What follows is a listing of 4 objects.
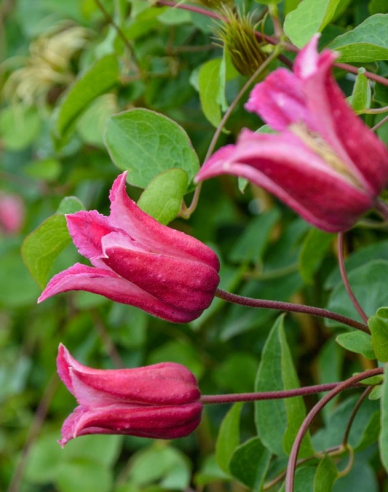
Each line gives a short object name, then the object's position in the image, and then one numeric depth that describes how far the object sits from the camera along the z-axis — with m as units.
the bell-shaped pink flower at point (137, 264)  0.40
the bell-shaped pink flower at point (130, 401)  0.41
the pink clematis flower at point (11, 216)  1.40
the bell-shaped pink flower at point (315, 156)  0.36
